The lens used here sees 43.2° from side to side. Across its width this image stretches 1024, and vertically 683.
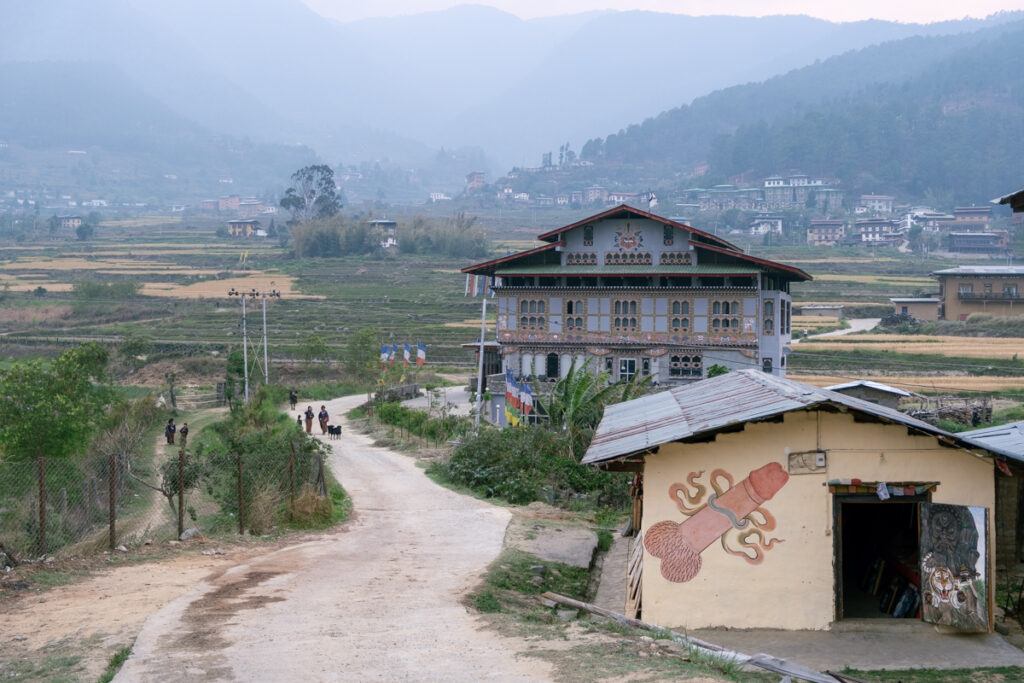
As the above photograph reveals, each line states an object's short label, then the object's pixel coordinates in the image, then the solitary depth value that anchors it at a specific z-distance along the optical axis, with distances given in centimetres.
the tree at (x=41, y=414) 3259
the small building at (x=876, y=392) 4462
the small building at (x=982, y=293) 9081
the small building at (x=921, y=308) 9256
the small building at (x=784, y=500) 1563
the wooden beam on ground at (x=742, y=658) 1268
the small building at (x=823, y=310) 9688
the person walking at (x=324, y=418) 4253
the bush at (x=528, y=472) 2628
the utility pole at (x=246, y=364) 5253
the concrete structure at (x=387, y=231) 13688
